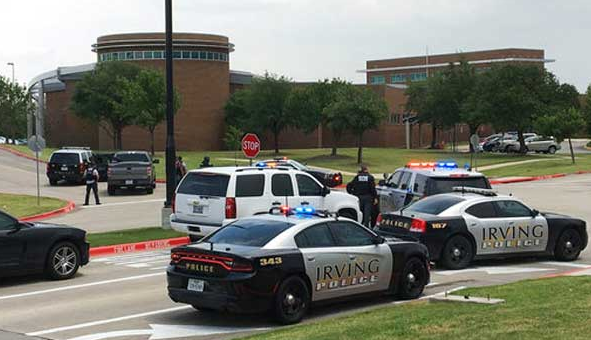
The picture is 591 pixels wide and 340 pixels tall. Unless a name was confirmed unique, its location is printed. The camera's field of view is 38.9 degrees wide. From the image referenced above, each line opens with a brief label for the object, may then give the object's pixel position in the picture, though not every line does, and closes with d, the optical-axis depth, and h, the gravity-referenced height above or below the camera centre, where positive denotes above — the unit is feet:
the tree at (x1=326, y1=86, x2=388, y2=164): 215.72 +8.10
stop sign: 86.33 -0.05
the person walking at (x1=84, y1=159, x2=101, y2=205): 103.45 -4.27
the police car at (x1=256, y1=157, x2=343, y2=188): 120.37 -4.94
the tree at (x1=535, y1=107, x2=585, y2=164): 173.27 +3.43
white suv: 56.29 -3.50
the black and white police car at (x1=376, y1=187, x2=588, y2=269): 50.08 -5.37
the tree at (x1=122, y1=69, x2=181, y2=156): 207.82 +11.71
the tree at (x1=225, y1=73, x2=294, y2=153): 241.35 +11.64
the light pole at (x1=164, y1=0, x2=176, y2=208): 71.77 +2.48
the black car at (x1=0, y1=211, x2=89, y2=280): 44.01 -5.56
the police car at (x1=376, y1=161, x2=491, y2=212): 63.26 -3.00
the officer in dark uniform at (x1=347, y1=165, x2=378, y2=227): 67.87 -4.07
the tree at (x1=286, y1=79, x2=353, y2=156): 232.32 +10.62
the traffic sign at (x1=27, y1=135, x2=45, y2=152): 99.45 +0.50
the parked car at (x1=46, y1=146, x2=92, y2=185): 135.54 -3.16
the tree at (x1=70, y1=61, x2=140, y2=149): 239.91 +15.44
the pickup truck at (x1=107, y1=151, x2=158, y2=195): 119.14 -4.26
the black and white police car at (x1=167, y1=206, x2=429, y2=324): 33.40 -5.17
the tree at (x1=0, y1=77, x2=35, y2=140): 279.90 +14.32
